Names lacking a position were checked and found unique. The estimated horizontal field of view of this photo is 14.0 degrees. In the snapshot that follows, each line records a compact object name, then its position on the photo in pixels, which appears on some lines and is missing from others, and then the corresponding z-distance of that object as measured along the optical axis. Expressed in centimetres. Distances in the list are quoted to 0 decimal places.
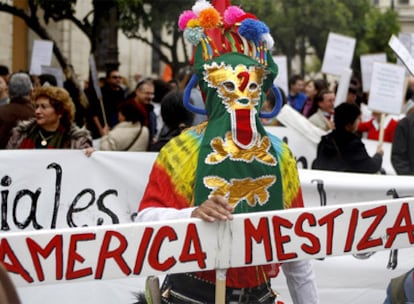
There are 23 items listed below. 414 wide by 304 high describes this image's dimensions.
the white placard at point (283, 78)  2038
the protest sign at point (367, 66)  2075
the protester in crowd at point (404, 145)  1292
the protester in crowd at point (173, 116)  1081
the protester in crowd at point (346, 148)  1189
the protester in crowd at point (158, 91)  1765
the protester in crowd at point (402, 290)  636
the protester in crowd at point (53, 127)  1072
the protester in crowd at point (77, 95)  1837
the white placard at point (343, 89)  1683
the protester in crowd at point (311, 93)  1817
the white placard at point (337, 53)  2050
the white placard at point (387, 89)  1481
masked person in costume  578
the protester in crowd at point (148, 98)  1556
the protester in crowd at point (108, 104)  1811
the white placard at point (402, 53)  951
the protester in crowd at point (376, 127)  1668
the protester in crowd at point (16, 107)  1244
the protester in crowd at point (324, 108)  1587
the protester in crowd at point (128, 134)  1261
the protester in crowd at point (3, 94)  1517
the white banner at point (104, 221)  499
